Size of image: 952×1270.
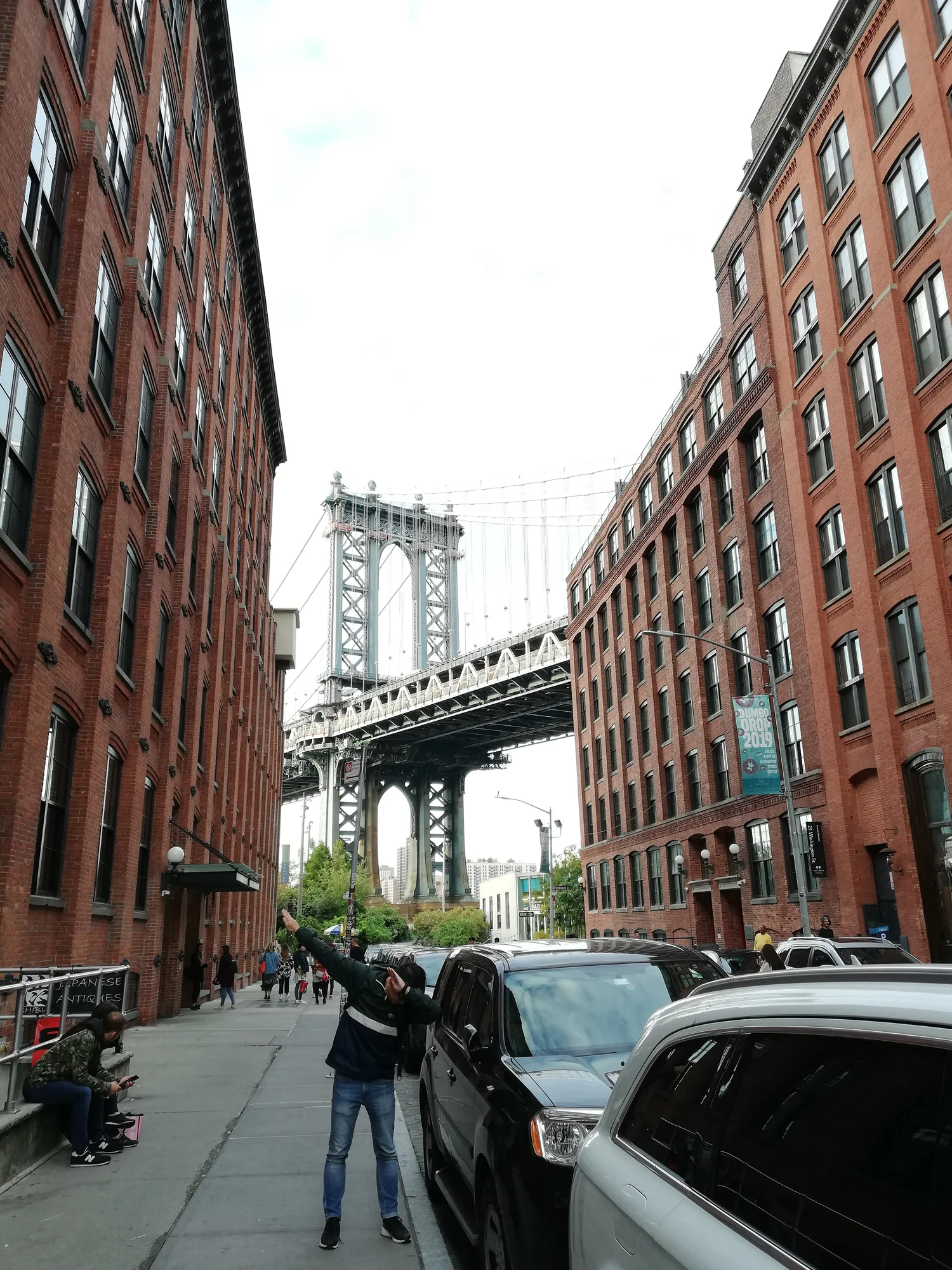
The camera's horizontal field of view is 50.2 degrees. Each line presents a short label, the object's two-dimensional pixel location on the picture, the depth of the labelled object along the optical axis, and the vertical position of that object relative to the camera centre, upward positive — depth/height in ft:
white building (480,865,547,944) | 396.16 +18.33
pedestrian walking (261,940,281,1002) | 98.49 -1.41
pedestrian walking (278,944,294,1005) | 104.12 -2.35
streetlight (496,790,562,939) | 155.94 +20.24
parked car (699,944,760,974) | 53.37 -1.04
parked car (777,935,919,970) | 46.38 -0.71
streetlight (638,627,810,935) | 74.90 +8.17
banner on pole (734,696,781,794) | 77.66 +14.19
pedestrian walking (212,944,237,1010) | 90.38 -1.57
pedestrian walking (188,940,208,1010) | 84.46 -1.12
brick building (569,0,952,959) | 75.77 +38.80
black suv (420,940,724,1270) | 15.26 -2.11
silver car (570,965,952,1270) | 6.36 -1.40
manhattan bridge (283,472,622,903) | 262.67 +65.04
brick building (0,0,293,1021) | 45.03 +27.38
